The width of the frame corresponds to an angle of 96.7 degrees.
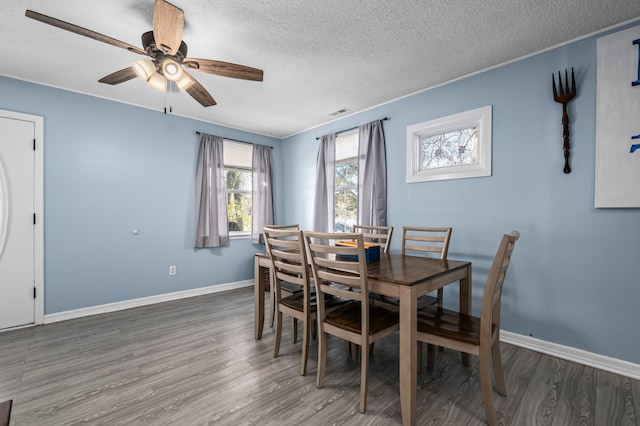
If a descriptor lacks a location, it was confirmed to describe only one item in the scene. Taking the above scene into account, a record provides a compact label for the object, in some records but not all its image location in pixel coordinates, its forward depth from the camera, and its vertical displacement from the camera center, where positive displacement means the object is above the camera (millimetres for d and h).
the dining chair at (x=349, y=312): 1658 -700
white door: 2855 -139
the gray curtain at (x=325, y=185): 4242 +388
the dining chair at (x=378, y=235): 2811 -245
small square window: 2773 +694
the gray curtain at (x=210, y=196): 4109 +211
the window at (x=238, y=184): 4547 +427
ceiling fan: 1654 +1059
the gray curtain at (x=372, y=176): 3529 +454
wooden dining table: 1536 -453
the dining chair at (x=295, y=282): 2021 -573
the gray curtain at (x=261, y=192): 4715 +307
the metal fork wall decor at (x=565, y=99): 2266 +913
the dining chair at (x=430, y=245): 2246 -334
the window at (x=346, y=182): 4078 +432
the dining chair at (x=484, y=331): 1509 -690
